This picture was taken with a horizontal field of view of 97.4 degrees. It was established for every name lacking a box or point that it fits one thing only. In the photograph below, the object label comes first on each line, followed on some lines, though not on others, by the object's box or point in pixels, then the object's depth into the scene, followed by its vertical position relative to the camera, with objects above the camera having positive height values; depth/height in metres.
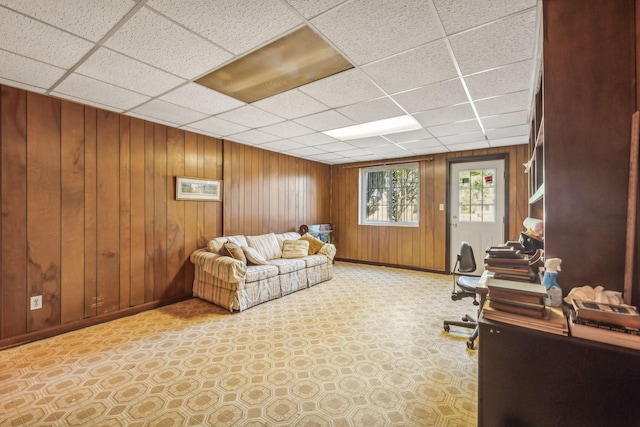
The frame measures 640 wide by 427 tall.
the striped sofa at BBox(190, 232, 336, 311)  3.53 -0.88
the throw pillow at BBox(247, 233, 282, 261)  4.66 -0.57
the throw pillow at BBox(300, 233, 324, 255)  5.10 -0.60
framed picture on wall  3.97 +0.33
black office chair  2.80 -0.75
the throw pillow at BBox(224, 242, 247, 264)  3.79 -0.54
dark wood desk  0.98 -0.65
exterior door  5.09 +0.13
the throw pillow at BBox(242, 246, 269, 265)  4.05 -0.66
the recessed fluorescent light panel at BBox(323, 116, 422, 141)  3.60 +1.17
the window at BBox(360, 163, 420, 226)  6.04 +0.39
